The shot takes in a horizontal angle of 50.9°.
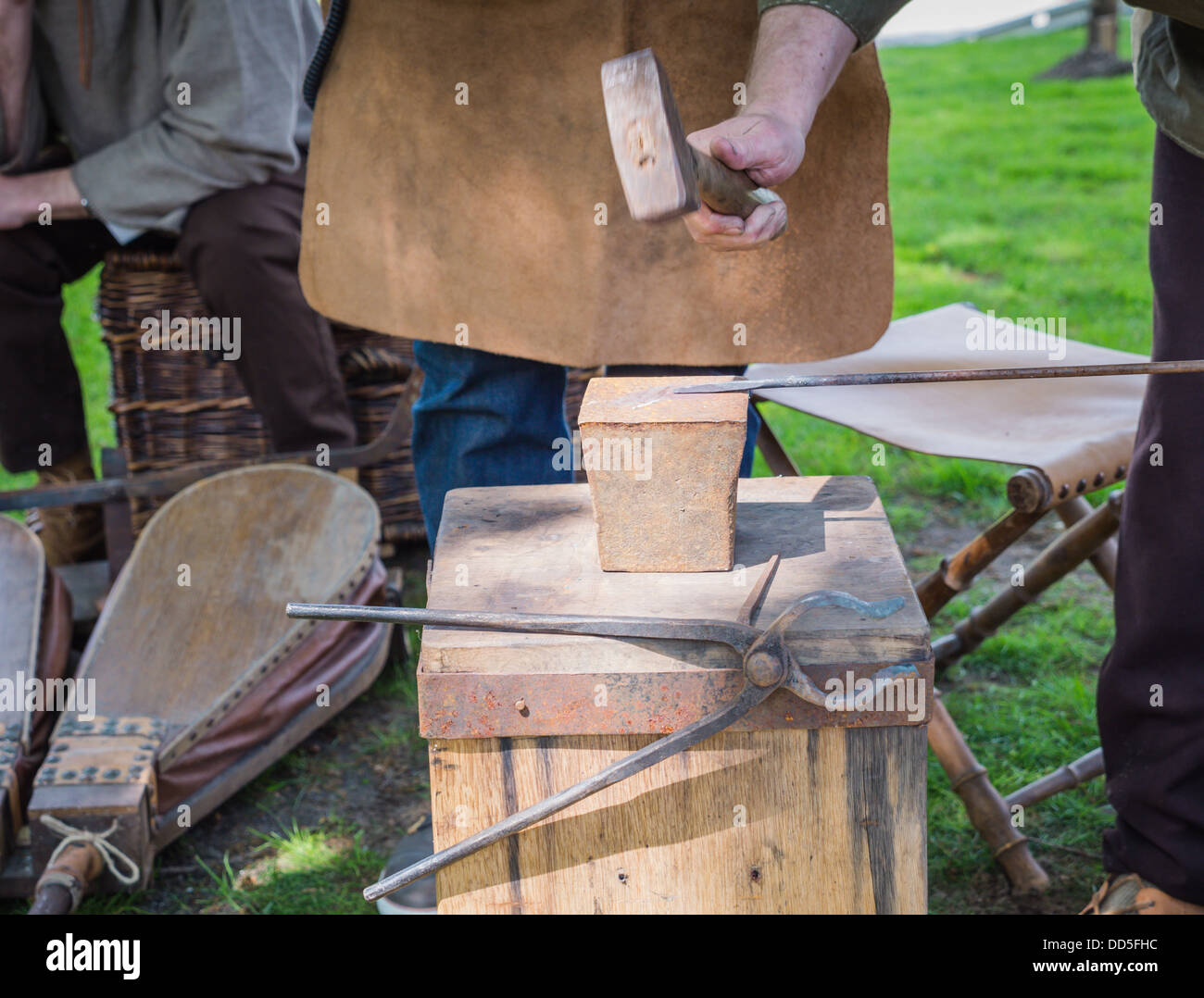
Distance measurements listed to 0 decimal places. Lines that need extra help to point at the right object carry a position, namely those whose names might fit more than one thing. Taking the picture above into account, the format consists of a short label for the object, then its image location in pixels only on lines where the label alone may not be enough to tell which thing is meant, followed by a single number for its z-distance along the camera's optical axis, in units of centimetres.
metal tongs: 106
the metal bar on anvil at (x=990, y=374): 104
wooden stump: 110
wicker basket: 272
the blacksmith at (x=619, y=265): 144
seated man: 258
